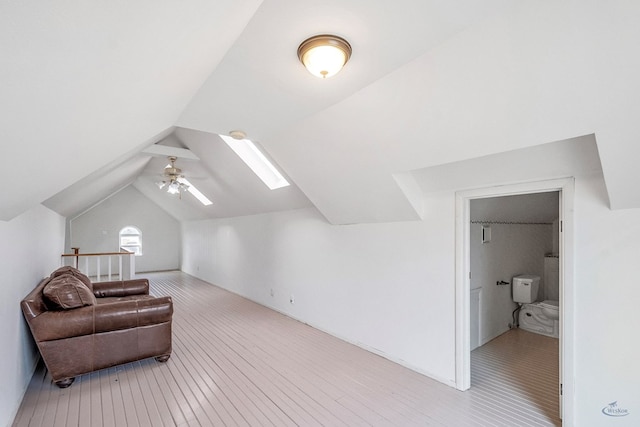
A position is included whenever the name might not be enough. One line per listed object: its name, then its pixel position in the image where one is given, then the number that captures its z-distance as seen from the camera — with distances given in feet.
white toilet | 12.98
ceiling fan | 17.37
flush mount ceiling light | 4.74
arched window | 31.40
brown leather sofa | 8.42
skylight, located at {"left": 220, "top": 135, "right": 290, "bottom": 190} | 13.87
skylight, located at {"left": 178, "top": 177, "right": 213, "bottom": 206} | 22.30
